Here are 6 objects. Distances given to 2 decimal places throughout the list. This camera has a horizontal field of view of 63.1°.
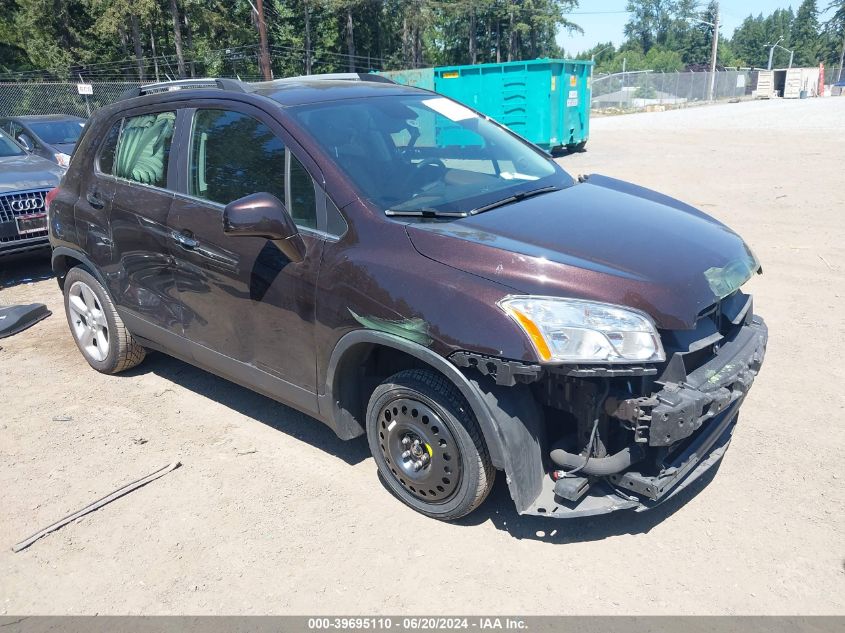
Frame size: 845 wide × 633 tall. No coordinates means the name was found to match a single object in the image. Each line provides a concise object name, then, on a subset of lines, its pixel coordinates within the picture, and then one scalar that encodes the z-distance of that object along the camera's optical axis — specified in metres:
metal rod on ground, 3.24
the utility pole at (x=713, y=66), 52.05
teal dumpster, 17.38
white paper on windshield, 4.13
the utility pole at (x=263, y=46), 29.33
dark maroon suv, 2.66
